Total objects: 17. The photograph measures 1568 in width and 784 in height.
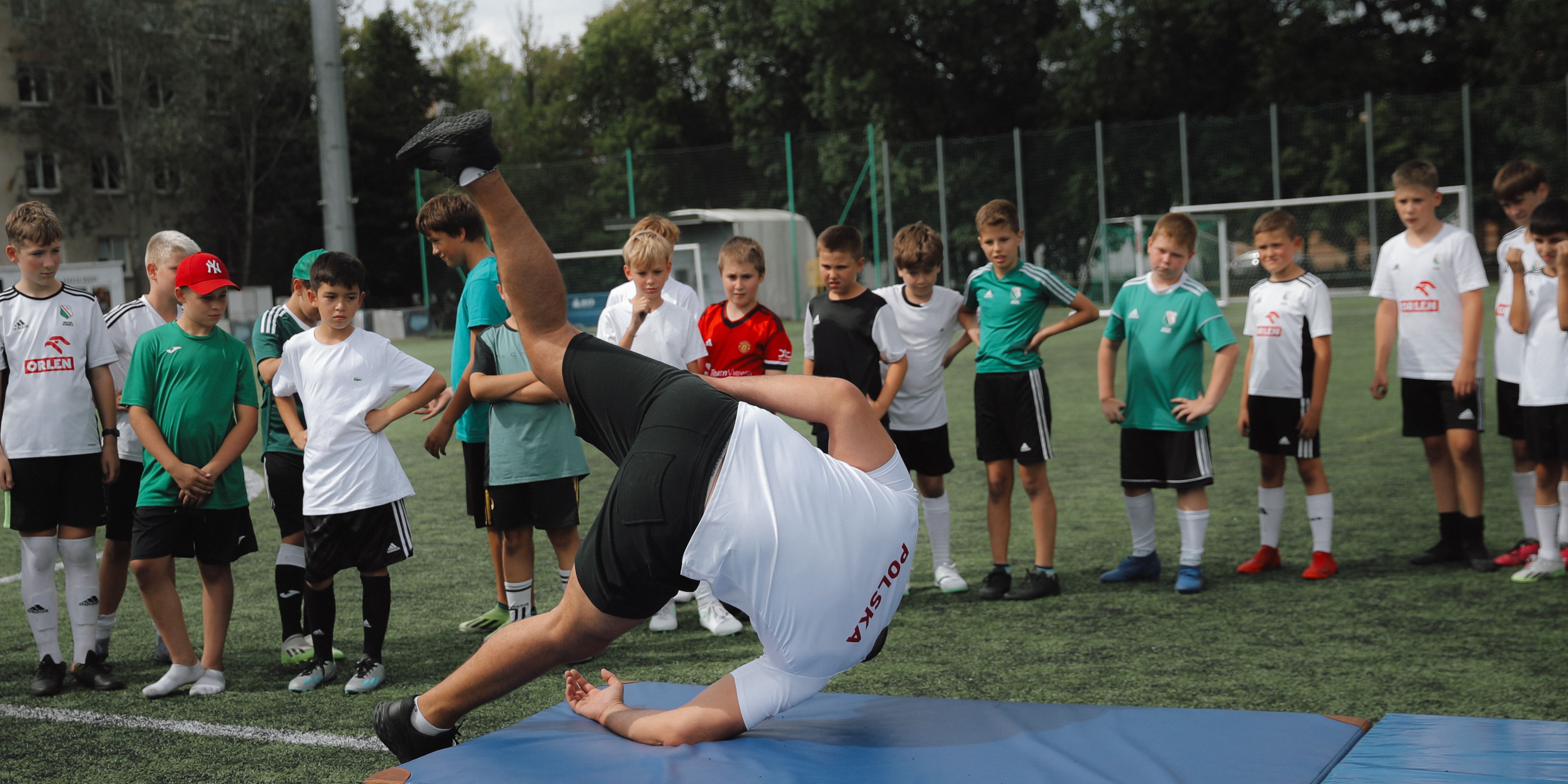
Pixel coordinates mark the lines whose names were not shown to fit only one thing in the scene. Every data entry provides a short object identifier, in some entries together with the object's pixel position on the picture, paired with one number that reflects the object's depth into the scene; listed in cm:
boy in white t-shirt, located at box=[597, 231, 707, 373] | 496
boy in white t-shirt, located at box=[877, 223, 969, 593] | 566
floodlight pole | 1425
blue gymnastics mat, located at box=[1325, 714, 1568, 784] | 285
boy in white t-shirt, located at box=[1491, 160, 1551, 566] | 566
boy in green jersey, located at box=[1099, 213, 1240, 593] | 555
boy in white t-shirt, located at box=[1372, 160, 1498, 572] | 575
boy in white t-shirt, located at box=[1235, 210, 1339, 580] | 573
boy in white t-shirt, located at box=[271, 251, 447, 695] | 437
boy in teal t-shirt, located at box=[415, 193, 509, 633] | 484
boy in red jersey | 523
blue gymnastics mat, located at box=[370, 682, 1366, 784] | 300
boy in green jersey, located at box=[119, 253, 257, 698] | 449
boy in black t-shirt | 534
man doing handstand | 294
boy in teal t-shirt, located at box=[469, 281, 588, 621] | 486
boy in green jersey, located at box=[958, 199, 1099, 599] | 561
